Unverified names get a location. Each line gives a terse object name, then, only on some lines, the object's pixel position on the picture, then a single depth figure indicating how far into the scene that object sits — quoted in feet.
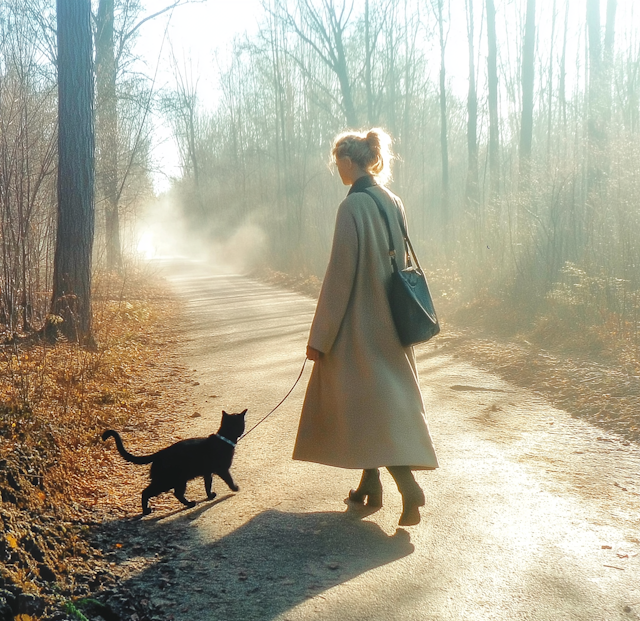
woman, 13.20
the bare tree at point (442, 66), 86.07
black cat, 14.30
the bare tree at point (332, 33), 80.18
